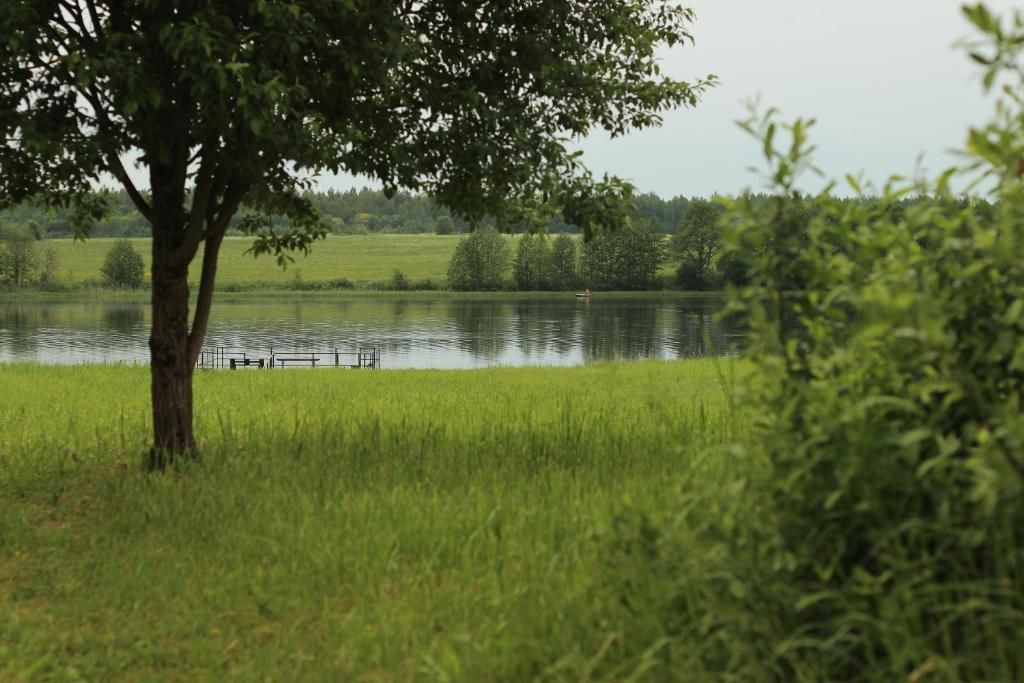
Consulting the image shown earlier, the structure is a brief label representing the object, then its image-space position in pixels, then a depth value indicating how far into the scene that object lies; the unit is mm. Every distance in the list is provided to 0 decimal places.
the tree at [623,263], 147150
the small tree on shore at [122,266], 148875
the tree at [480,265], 157375
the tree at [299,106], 8367
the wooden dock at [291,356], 61525
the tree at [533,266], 156375
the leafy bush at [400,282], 168612
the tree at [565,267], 155375
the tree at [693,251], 138425
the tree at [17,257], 141375
